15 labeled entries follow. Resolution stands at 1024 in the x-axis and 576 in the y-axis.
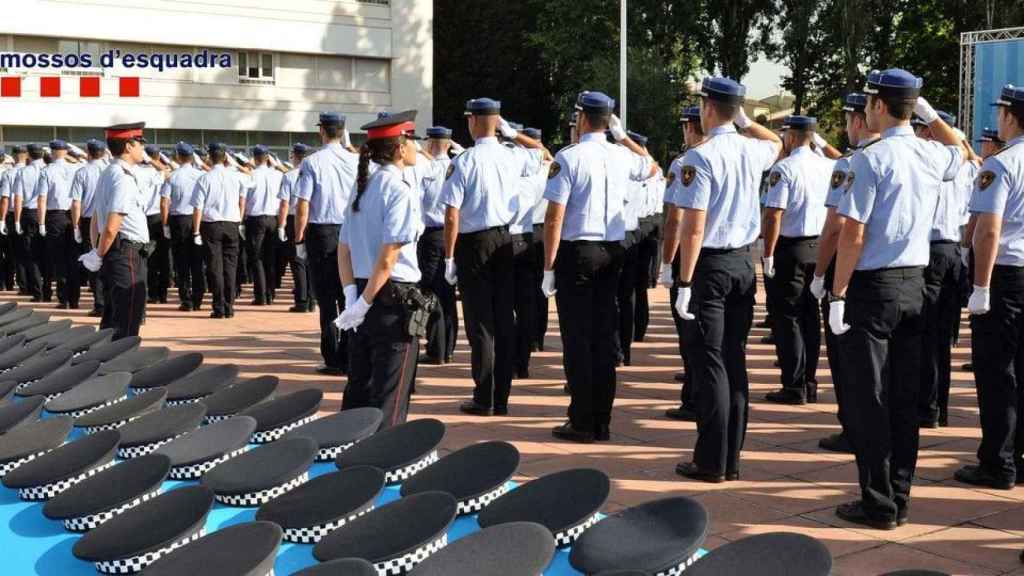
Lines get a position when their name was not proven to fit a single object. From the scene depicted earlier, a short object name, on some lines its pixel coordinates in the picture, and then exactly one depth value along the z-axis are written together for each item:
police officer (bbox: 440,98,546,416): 7.41
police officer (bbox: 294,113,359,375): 8.81
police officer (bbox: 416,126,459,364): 9.22
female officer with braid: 5.57
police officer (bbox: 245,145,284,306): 14.31
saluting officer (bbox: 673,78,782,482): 5.60
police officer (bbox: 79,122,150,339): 8.48
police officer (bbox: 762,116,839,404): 7.66
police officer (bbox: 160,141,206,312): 13.66
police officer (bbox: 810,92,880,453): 5.38
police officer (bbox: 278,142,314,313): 13.45
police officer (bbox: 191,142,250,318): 13.07
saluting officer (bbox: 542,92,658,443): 6.57
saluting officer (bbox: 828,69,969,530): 4.88
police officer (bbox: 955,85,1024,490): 5.49
